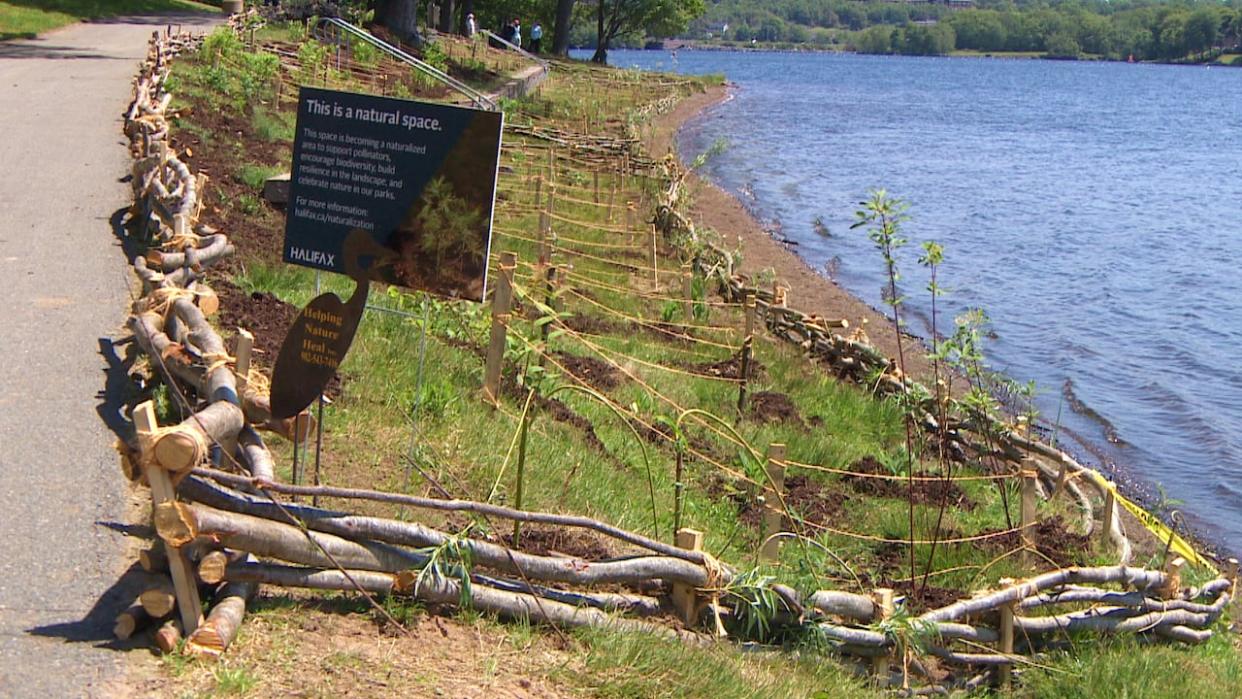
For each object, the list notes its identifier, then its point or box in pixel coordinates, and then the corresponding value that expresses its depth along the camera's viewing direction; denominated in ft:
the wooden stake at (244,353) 23.45
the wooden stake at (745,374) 40.37
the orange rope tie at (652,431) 30.89
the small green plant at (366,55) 98.93
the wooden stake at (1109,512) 32.45
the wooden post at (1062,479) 35.68
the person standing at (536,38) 198.39
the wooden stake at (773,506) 26.84
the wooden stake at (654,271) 58.25
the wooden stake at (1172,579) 28.43
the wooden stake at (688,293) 52.60
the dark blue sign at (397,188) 22.94
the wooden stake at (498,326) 31.89
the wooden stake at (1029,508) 30.42
